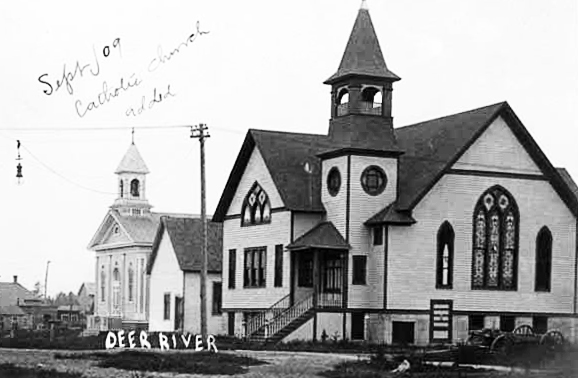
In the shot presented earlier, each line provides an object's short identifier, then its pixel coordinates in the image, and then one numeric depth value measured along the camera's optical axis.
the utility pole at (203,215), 52.38
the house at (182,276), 73.56
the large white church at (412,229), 53.88
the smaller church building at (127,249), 97.12
